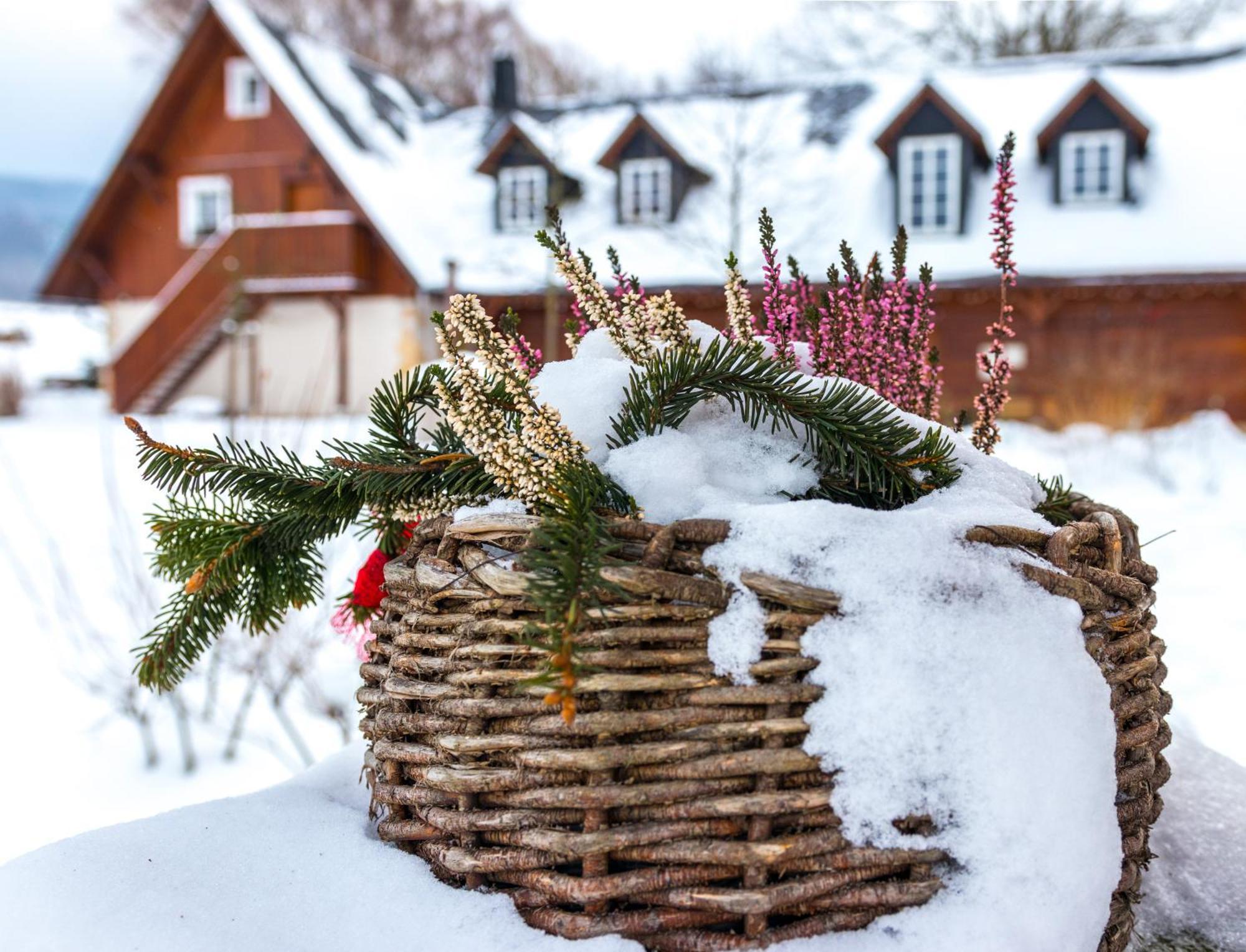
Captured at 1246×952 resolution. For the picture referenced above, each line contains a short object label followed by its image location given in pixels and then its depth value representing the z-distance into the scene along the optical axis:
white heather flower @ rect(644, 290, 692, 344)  1.04
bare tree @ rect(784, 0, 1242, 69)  15.73
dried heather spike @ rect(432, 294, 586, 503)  0.88
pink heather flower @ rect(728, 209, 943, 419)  1.22
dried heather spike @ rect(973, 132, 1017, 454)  1.22
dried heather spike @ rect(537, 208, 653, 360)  1.04
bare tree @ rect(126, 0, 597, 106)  20.20
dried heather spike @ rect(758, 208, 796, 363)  1.19
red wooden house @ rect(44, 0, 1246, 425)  11.17
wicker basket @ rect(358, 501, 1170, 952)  0.79
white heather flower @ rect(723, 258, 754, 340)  1.13
